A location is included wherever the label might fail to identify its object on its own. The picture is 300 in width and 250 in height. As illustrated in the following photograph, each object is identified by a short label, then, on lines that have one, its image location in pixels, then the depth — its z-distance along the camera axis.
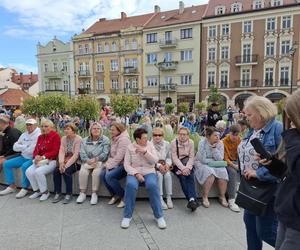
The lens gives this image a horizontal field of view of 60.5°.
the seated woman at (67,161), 5.00
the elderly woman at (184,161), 4.61
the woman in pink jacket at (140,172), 3.98
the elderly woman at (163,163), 4.67
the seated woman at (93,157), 4.91
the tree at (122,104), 11.52
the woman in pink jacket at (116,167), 4.72
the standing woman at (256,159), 2.38
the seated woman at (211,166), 4.74
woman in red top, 5.03
